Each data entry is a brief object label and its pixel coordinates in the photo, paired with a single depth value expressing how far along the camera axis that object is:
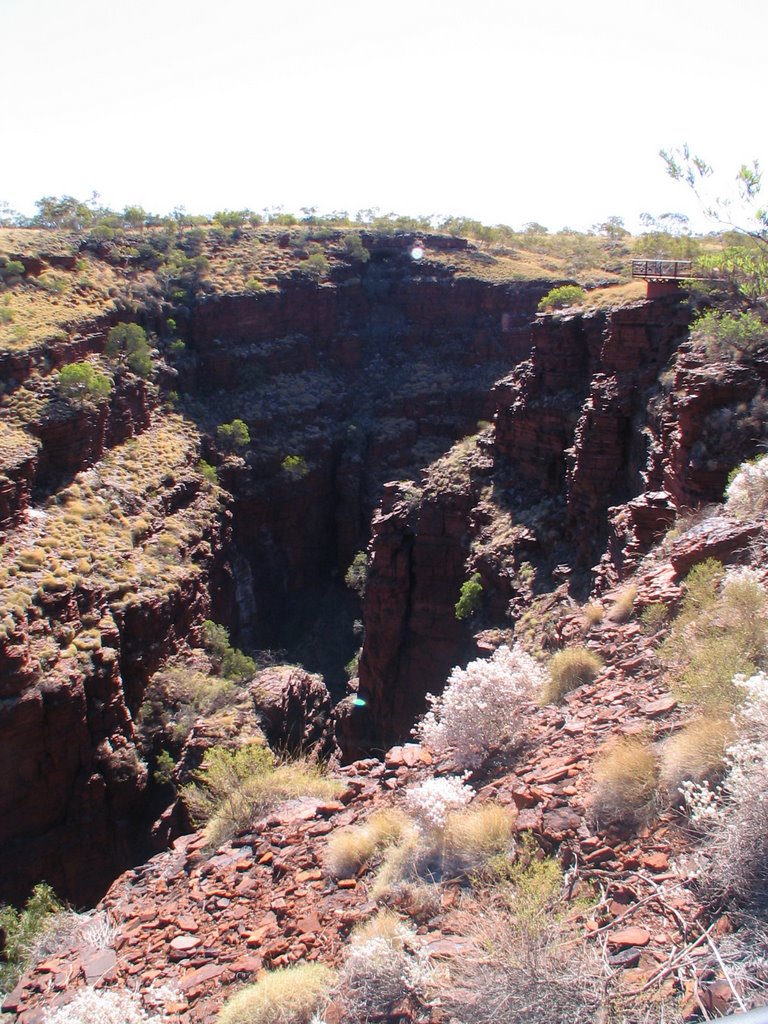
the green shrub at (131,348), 35.53
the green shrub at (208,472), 35.58
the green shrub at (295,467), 40.38
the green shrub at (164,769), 20.84
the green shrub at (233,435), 38.62
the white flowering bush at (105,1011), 5.96
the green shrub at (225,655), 26.92
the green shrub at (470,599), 21.09
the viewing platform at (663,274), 19.11
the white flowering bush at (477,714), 8.43
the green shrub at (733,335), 14.24
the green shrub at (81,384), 28.97
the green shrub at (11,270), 34.22
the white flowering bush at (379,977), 4.88
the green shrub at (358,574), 33.42
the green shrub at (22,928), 9.95
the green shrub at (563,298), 27.23
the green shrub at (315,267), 48.25
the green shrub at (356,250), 51.28
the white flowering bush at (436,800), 6.66
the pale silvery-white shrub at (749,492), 9.99
